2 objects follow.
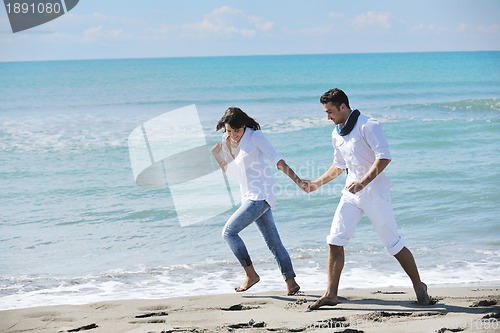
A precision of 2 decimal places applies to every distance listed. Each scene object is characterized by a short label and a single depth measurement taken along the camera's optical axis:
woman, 12.76
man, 11.23
